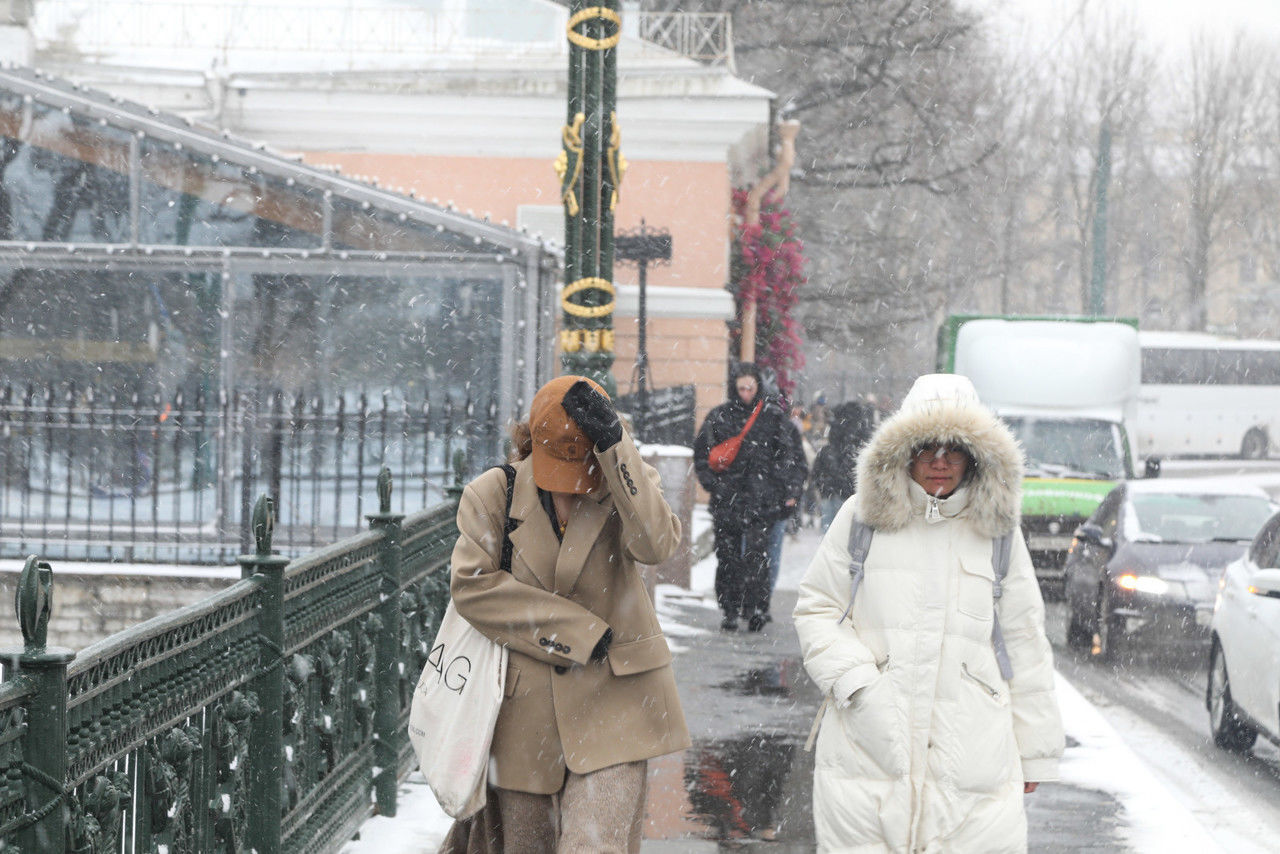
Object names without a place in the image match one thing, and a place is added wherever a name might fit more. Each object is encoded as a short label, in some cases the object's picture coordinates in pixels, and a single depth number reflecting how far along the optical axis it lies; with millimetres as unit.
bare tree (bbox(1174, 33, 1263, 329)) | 54281
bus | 48469
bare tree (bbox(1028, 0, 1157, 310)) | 52938
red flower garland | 25953
